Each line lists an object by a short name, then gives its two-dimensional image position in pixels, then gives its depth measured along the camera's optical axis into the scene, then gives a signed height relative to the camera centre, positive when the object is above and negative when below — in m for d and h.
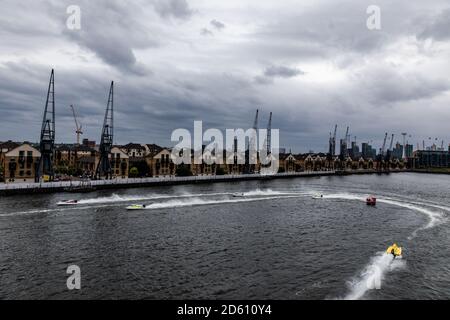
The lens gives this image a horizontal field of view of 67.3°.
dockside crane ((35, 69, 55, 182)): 100.07 +3.30
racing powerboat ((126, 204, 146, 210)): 61.90 -8.07
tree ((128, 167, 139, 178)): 123.07 -3.42
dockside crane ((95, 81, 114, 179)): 114.93 +3.09
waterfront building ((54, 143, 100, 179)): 127.69 +0.92
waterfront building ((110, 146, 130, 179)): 125.47 +0.05
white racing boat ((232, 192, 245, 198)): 85.68 -8.08
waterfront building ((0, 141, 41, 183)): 101.06 +0.28
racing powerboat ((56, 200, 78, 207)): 64.59 -7.67
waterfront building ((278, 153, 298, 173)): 183.50 -3.04
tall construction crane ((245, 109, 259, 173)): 170.88 +3.86
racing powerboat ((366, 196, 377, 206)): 76.06 -8.56
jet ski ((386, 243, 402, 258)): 36.45 -9.48
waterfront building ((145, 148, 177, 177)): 136.00 +0.08
